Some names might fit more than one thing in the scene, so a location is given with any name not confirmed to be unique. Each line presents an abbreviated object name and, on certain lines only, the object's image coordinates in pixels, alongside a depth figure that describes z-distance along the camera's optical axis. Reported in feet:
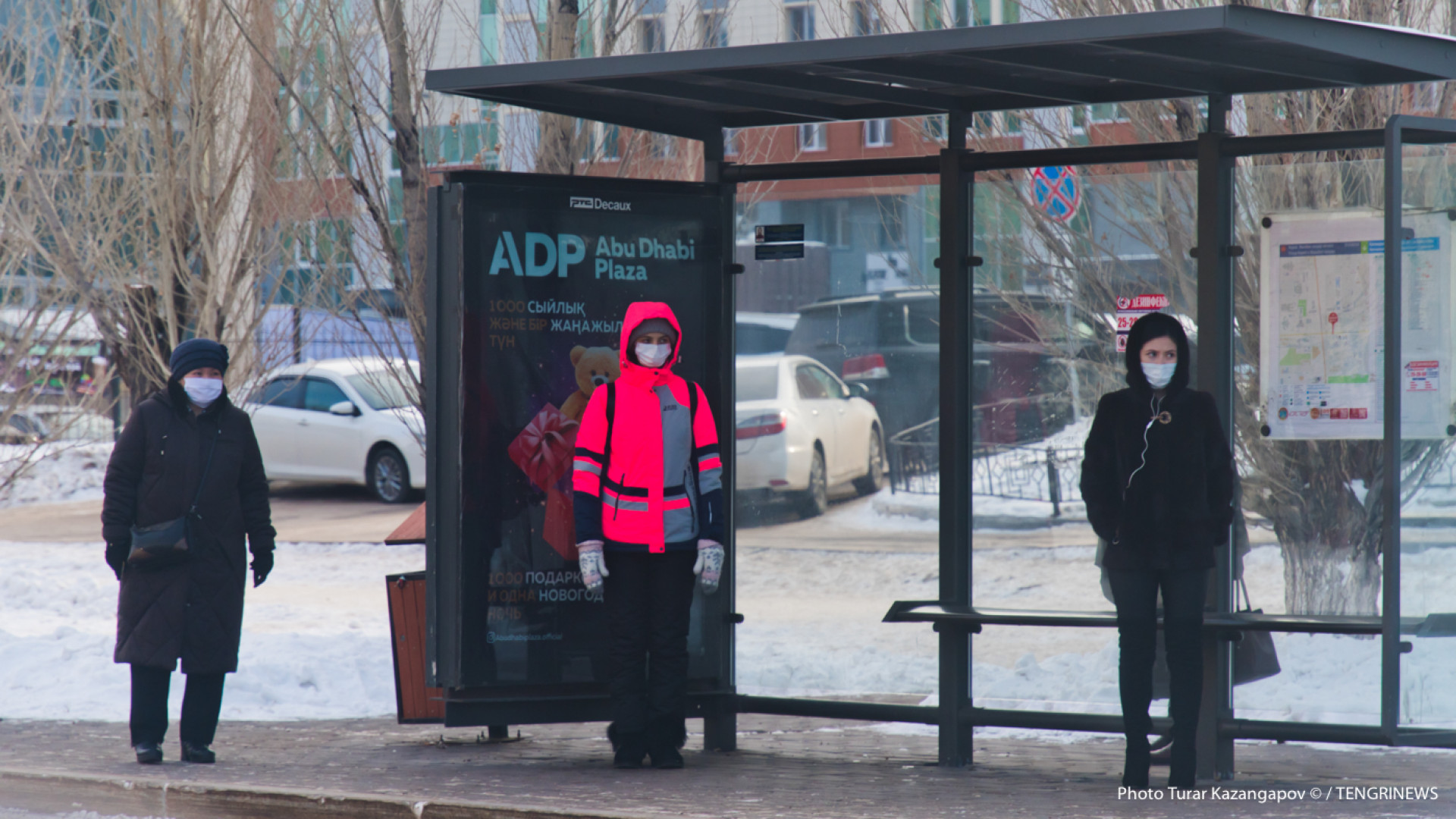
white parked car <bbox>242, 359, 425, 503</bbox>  122.31
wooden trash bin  47.70
